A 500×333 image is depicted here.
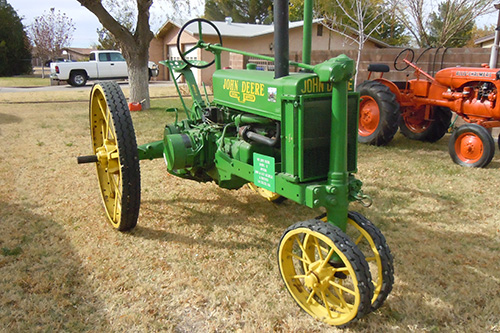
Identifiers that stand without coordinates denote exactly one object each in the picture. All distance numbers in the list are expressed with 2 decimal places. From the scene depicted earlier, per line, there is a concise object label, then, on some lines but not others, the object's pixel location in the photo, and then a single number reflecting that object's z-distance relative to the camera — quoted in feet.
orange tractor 17.44
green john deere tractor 7.25
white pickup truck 61.77
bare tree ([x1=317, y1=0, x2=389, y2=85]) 33.16
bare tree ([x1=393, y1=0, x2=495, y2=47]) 41.94
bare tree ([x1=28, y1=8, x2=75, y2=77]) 100.99
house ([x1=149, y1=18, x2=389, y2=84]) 62.39
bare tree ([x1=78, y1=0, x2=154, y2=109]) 29.22
